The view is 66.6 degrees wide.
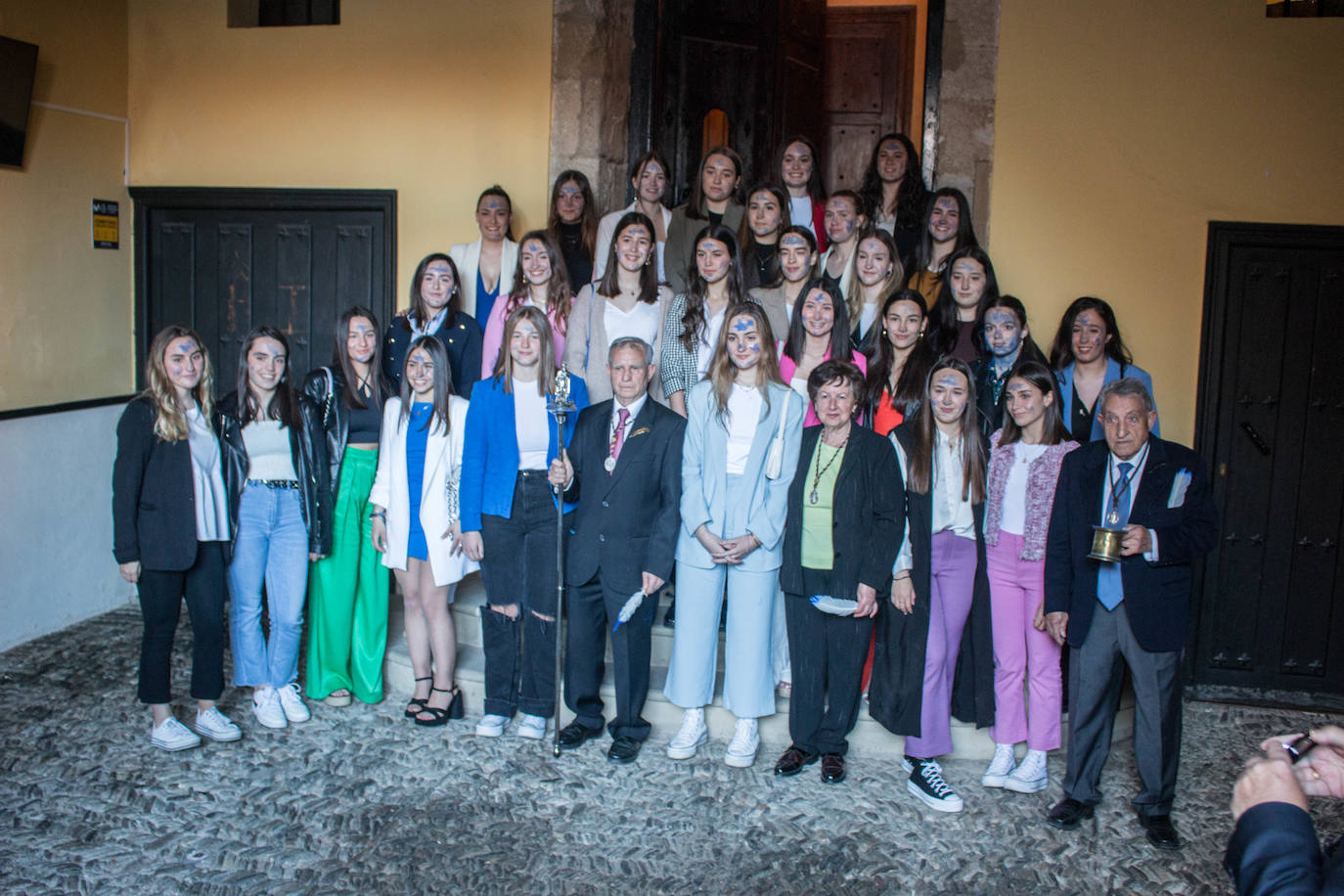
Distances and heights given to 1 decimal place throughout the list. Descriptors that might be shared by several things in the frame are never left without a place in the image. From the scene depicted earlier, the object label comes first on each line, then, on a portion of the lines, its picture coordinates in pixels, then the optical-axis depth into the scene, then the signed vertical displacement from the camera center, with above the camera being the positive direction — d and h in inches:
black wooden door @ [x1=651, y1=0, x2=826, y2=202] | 275.0 +68.4
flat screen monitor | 227.8 +47.2
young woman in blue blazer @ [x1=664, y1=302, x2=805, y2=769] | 173.9 -29.2
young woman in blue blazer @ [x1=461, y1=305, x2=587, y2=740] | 182.1 -31.7
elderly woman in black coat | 169.0 -36.2
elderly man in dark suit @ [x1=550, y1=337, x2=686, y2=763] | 176.6 -32.2
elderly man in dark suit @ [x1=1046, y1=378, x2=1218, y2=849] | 156.4 -37.3
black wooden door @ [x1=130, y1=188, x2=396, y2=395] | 262.7 +13.1
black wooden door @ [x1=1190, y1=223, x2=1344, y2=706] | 227.1 -24.9
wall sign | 263.7 +21.3
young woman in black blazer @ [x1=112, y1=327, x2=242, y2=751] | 174.6 -35.8
